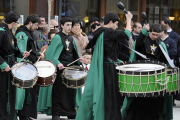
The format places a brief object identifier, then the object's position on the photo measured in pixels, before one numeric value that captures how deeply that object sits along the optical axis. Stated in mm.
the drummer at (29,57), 19531
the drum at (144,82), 15398
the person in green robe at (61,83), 20687
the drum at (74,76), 19922
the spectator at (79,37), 24516
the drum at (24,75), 17266
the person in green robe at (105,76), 16750
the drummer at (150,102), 17562
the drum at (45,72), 19016
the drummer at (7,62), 17531
